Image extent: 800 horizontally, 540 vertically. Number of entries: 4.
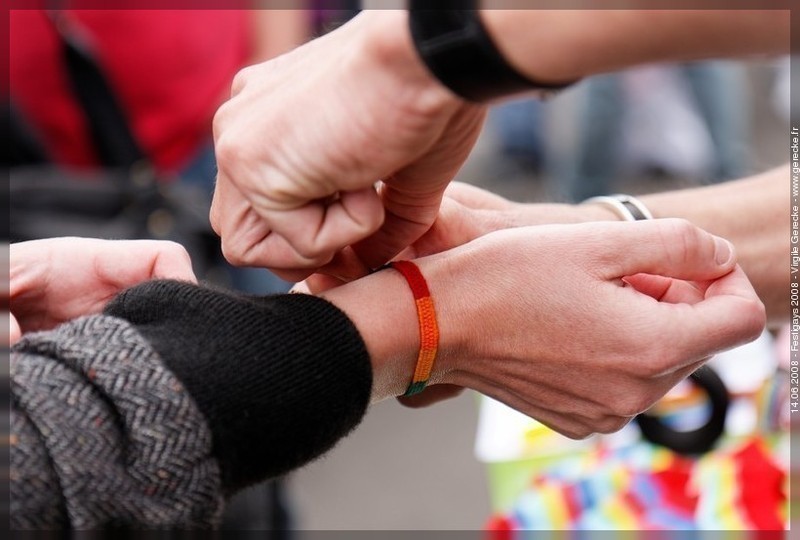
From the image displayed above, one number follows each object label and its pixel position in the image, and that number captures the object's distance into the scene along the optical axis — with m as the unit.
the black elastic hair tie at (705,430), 1.07
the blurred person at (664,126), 3.38
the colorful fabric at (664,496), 1.18
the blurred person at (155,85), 1.27
